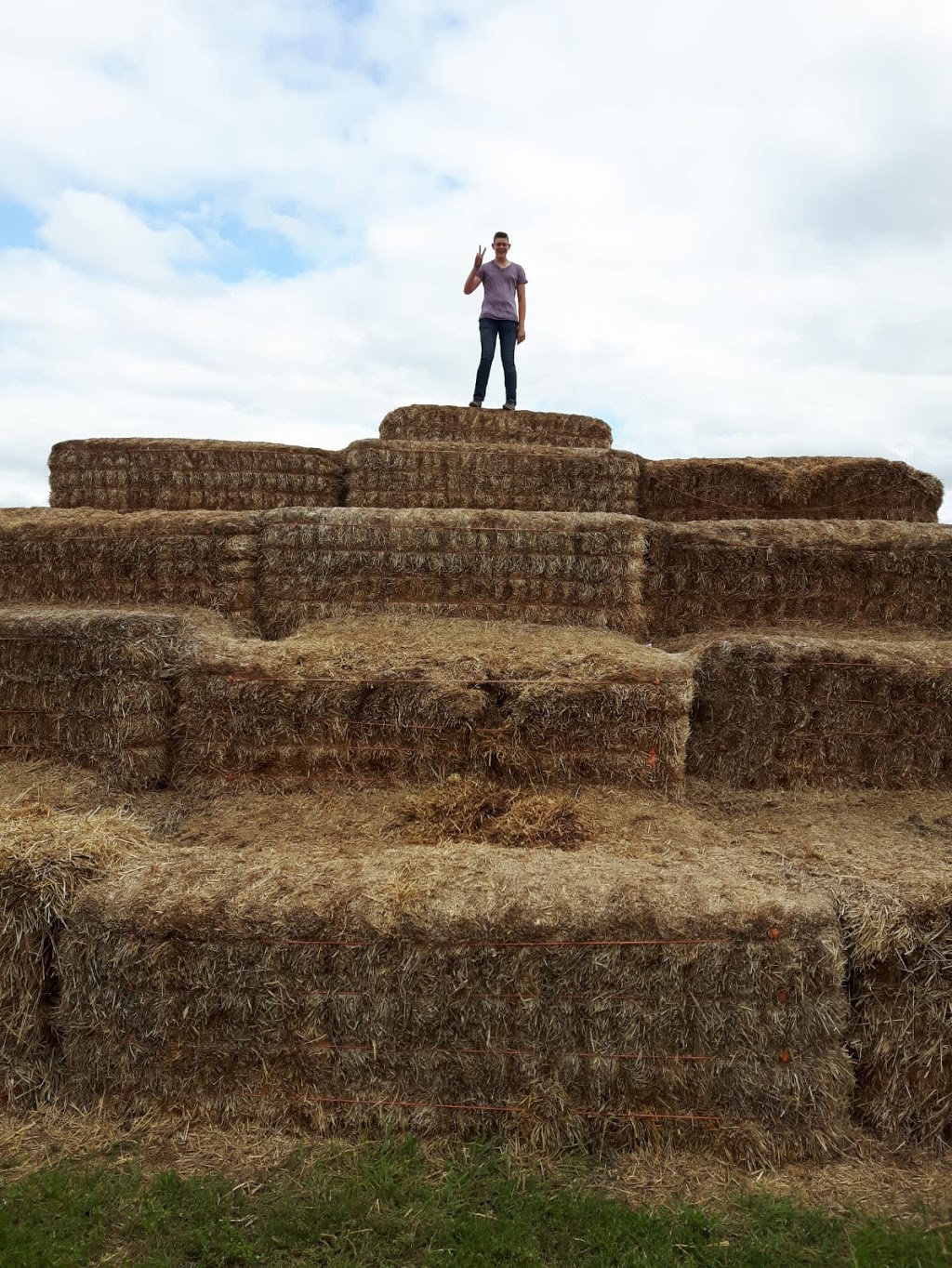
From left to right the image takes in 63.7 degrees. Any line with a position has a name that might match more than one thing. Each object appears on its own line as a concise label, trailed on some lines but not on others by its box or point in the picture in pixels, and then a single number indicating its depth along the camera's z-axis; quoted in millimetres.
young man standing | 10094
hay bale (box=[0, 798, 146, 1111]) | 3854
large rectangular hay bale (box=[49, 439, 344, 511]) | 9703
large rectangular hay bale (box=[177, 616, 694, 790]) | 5484
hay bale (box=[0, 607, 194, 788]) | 5738
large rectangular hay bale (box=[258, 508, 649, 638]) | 7191
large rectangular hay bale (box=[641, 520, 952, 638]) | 7477
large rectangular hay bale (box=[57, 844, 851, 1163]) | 3592
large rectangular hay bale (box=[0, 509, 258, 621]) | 7379
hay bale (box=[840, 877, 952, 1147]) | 3711
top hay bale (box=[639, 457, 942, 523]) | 9211
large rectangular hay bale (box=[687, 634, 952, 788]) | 5973
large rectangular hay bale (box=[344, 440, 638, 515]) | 9109
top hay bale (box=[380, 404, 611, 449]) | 10305
